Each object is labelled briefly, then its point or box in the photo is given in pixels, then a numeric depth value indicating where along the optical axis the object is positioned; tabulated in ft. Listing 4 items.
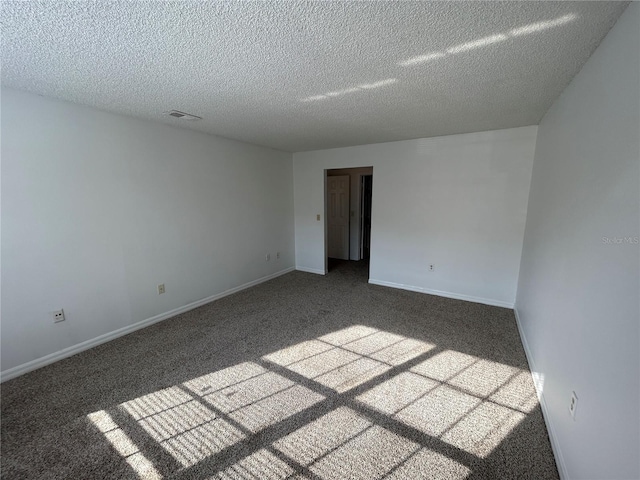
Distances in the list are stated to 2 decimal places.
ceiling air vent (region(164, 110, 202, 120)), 8.39
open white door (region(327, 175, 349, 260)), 19.19
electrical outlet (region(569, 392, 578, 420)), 4.33
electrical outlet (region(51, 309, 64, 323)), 7.70
